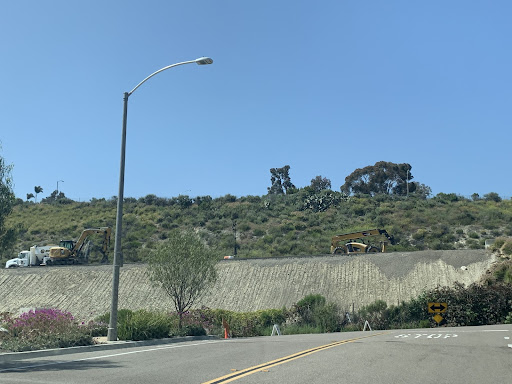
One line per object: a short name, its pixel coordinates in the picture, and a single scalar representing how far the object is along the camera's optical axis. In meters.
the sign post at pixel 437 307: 35.94
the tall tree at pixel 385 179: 120.31
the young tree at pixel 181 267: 27.80
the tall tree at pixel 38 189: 124.69
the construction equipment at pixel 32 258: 61.74
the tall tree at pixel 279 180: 135.12
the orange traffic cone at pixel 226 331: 27.91
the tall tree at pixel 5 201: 17.03
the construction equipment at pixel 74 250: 60.22
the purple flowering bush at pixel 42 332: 16.27
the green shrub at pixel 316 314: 38.91
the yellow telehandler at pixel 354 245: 58.47
